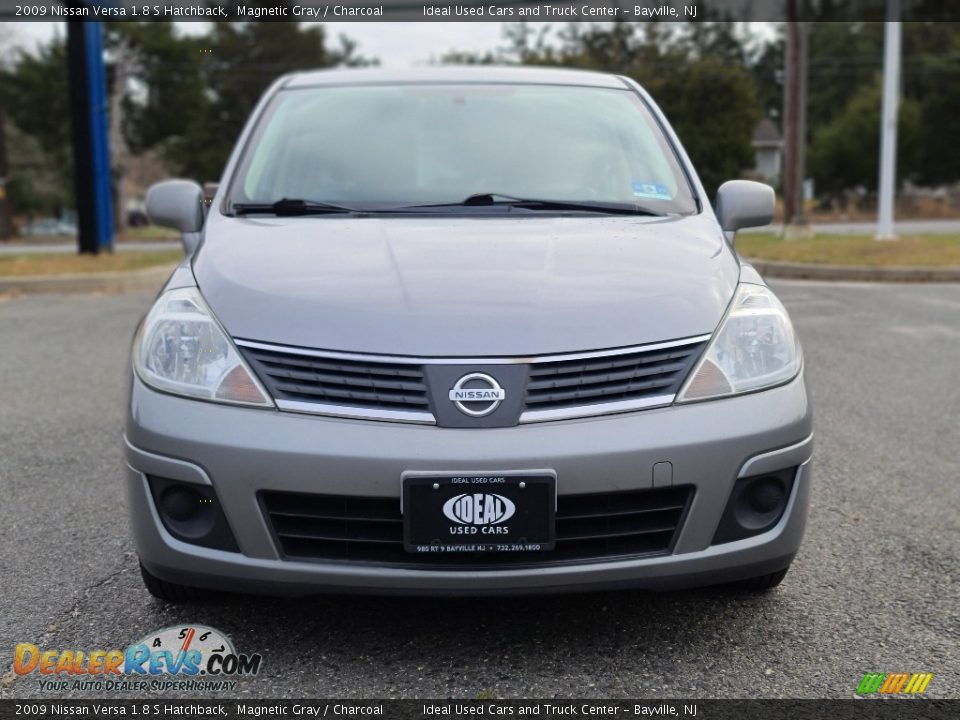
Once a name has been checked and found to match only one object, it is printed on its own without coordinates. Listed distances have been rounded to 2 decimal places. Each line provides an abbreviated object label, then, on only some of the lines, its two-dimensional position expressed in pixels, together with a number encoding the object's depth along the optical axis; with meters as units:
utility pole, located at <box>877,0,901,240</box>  15.62
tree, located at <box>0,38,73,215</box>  41.12
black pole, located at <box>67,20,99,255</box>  13.81
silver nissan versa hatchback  2.12
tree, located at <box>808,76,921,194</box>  44.25
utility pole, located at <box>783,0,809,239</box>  19.59
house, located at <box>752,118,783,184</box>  60.16
